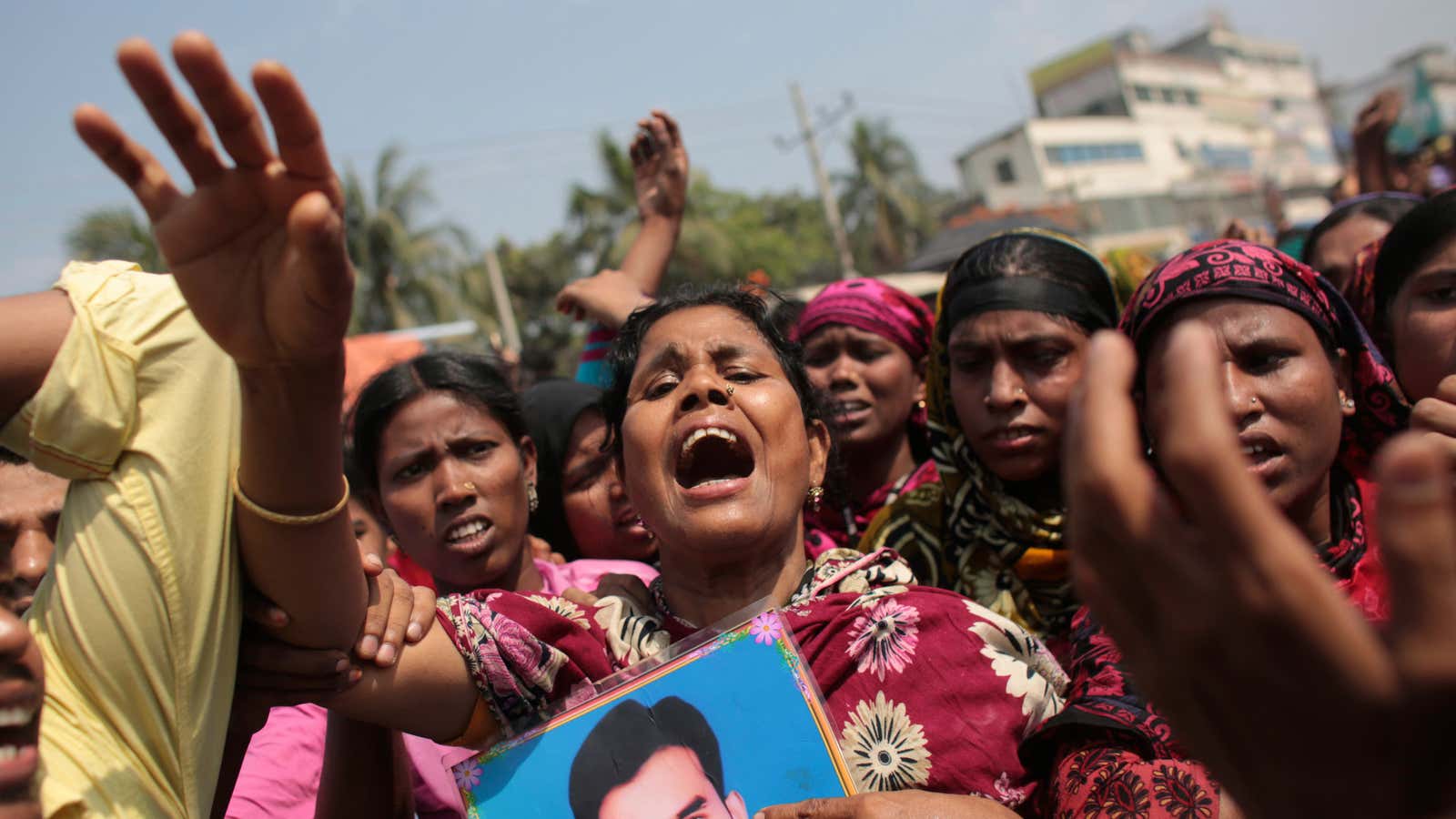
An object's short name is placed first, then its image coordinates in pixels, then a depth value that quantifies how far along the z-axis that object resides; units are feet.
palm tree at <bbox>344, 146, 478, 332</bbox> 107.04
